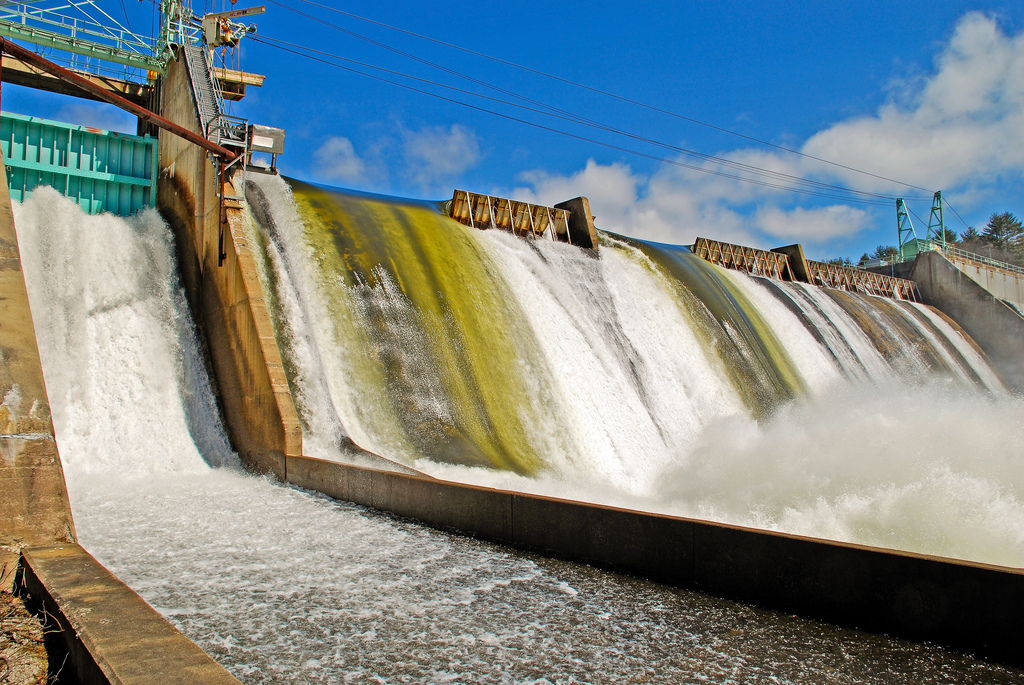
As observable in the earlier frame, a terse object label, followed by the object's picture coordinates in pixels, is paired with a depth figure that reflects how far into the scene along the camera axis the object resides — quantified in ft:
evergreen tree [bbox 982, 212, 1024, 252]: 247.70
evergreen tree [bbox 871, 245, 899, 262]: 290.01
